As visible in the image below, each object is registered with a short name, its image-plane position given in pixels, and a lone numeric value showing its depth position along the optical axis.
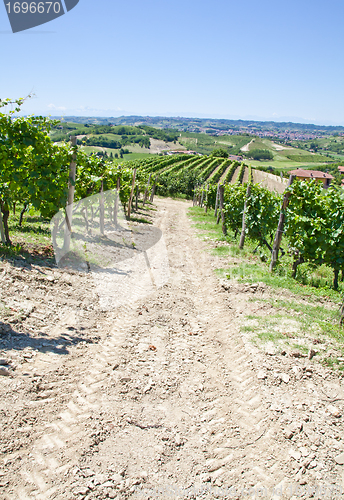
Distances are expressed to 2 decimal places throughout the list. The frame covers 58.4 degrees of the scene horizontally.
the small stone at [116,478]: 2.53
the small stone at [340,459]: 2.81
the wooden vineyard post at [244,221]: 10.20
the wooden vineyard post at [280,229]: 7.55
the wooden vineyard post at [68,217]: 7.42
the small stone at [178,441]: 2.98
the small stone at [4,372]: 3.36
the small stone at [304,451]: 2.88
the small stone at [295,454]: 2.84
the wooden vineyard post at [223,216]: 12.80
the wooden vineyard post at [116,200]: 12.10
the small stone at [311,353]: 4.28
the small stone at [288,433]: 3.06
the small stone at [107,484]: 2.47
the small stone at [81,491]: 2.38
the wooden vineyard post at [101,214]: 10.41
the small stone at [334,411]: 3.33
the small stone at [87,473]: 2.53
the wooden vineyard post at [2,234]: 6.27
